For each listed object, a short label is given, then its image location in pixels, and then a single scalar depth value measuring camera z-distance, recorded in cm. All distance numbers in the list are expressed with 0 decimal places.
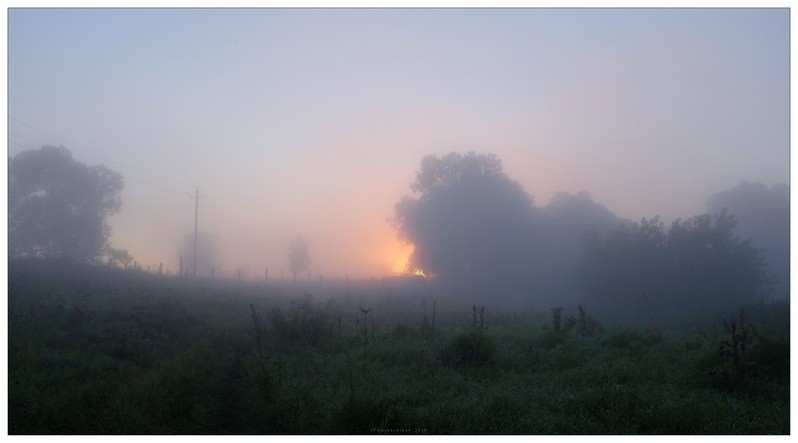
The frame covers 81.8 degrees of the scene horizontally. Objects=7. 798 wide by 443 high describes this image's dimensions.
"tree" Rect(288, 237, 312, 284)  6194
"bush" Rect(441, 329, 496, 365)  956
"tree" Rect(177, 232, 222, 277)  5793
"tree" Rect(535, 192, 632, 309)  3684
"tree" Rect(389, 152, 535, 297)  3541
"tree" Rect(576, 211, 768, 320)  2727
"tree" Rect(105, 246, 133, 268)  3709
